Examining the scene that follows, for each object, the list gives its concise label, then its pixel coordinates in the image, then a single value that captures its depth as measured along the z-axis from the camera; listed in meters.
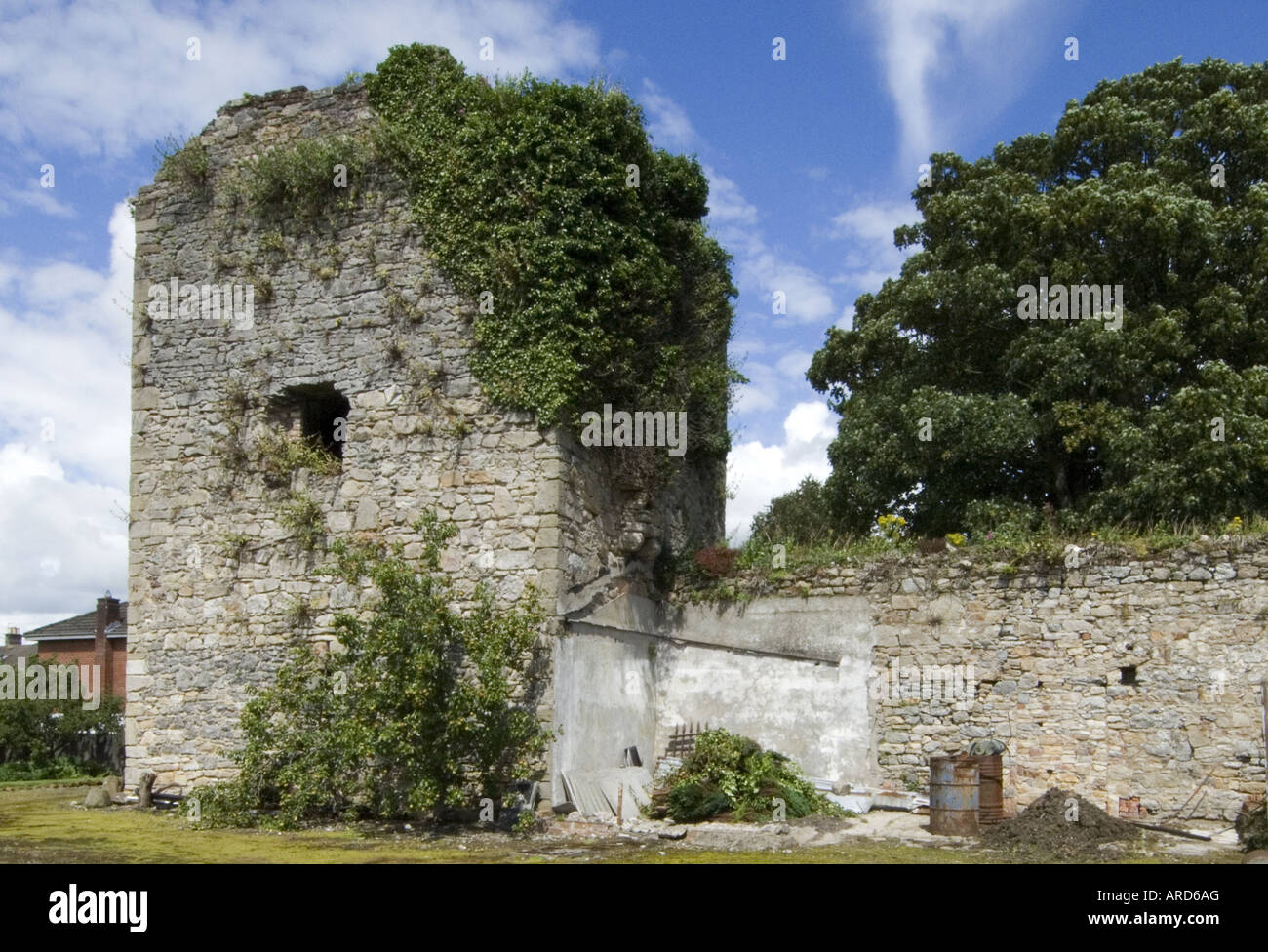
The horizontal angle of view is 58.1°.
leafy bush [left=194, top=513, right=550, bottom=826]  11.45
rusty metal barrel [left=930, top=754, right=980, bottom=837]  11.09
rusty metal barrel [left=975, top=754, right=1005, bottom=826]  11.20
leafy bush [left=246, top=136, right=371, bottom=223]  13.58
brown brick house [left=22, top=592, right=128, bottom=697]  36.19
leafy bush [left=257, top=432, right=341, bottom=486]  13.40
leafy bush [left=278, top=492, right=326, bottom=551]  13.20
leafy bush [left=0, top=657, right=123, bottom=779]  25.33
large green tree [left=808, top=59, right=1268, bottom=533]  16.38
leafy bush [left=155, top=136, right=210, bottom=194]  14.49
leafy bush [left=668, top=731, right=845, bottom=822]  11.88
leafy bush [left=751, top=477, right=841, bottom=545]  21.34
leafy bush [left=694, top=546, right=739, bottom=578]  14.20
